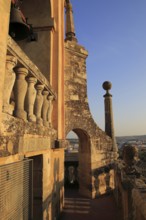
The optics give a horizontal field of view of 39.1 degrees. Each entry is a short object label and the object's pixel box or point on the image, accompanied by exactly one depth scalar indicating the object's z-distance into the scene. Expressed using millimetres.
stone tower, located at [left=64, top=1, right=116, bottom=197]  8141
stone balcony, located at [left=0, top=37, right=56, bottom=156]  2025
